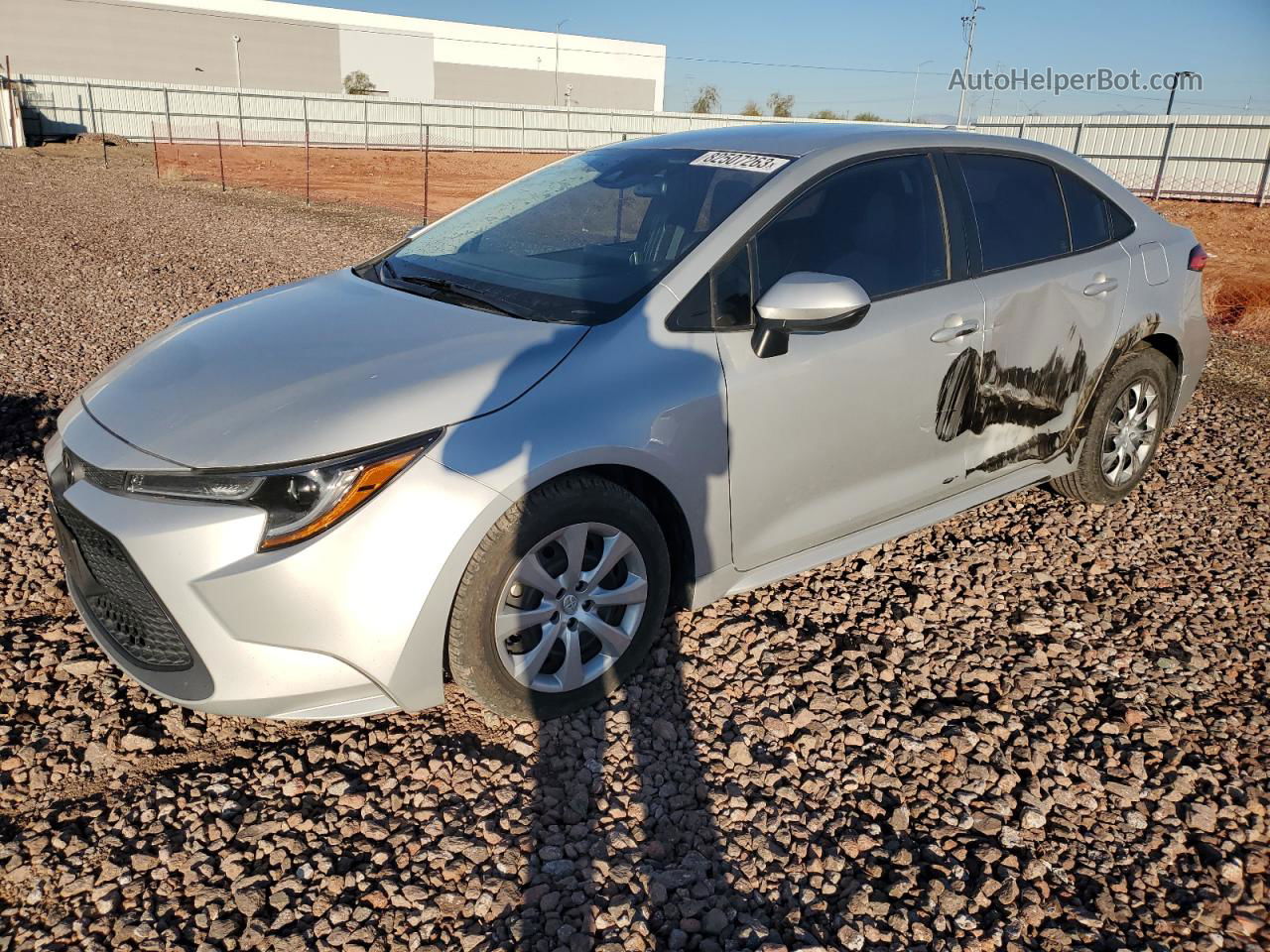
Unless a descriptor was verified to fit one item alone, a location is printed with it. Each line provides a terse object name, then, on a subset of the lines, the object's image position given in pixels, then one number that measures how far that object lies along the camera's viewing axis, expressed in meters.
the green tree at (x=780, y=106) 82.62
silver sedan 2.48
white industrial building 55.09
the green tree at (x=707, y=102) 89.56
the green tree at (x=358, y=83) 65.38
